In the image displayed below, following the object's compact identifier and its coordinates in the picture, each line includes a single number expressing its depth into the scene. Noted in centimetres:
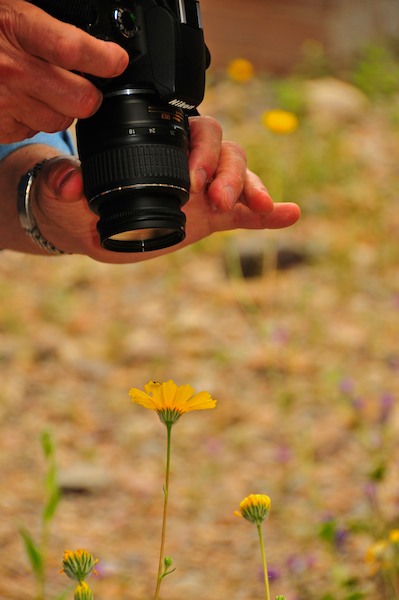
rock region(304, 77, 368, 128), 572
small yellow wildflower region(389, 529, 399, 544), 236
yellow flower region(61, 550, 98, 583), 208
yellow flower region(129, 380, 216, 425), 210
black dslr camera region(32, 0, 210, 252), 224
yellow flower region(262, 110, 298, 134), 329
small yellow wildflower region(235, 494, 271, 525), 210
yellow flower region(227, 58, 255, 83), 461
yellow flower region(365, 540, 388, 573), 244
